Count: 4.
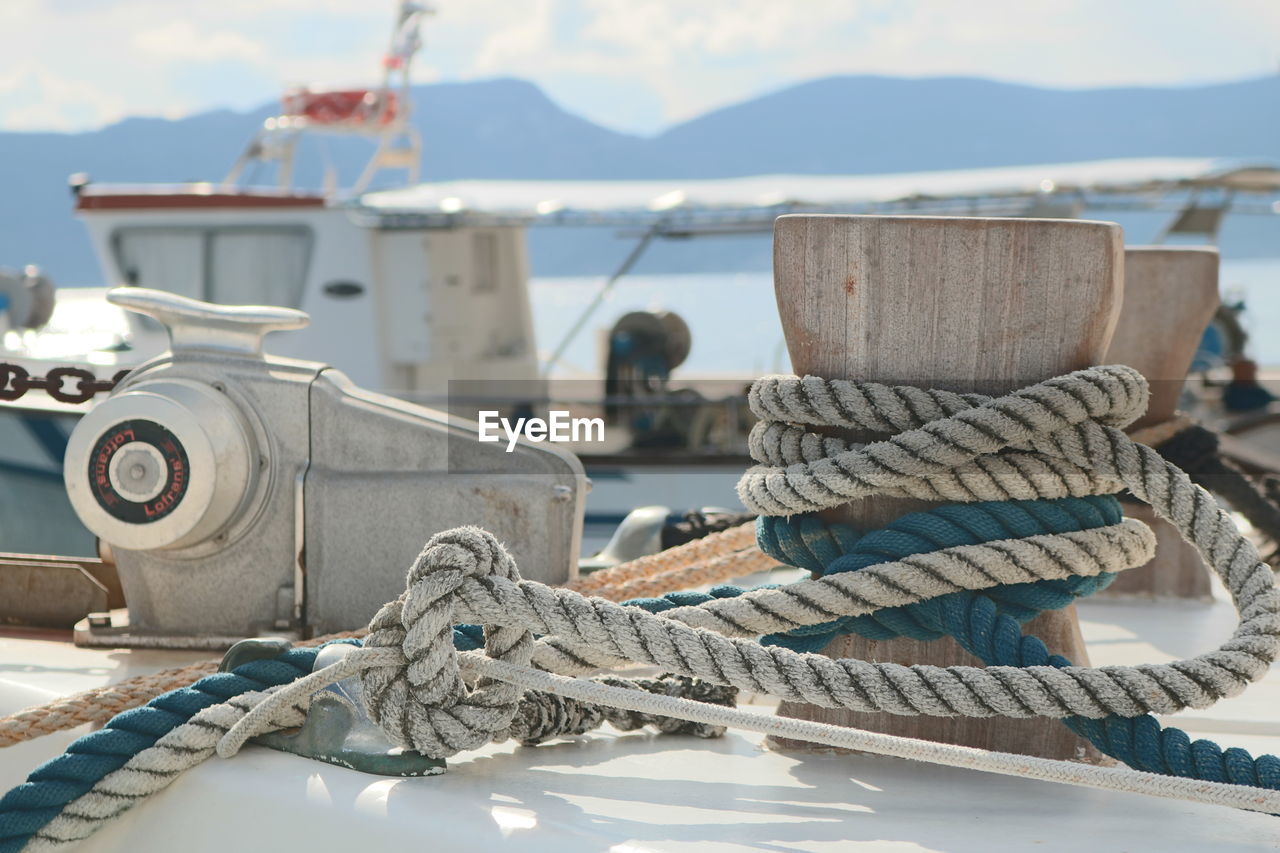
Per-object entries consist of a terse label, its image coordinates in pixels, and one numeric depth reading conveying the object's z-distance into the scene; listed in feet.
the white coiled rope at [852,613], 4.94
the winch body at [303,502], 7.64
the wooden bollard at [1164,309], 9.70
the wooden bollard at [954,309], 5.40
